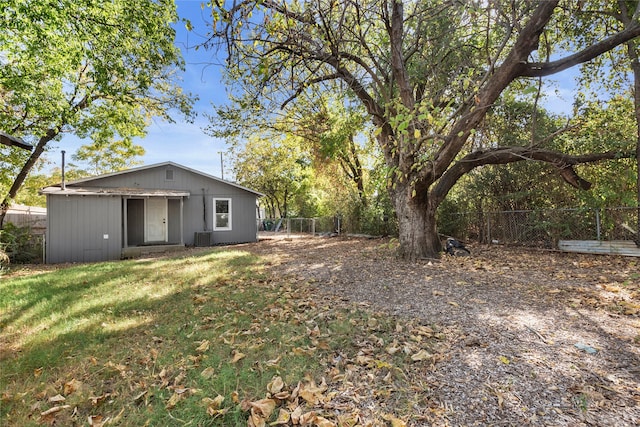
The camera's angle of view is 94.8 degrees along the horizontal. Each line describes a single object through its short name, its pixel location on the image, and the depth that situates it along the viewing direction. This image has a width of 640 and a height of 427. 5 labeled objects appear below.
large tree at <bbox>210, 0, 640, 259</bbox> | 4.38
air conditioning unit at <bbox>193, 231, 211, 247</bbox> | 13.57
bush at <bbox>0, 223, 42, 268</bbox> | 10.28
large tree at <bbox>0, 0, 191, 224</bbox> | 7.45
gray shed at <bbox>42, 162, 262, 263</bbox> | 10.96
